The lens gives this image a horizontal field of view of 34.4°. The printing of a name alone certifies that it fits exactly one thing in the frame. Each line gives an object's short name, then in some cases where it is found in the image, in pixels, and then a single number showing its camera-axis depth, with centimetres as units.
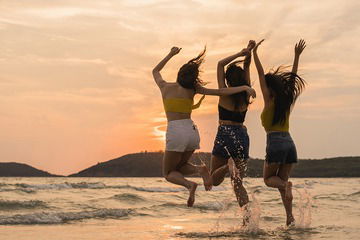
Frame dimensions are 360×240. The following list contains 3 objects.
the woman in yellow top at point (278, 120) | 945
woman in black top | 928
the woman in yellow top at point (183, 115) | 884
